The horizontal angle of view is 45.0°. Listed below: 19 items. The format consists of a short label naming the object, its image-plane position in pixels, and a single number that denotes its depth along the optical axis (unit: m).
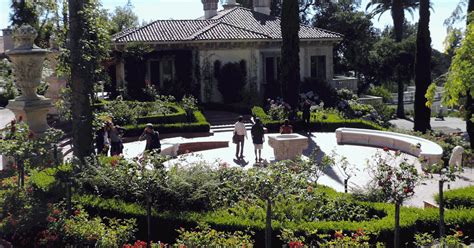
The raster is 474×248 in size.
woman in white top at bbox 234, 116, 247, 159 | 18.14
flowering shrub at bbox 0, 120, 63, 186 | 11.27
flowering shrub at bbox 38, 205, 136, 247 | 8.38
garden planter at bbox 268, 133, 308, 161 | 17.64
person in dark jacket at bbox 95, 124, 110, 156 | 16.60
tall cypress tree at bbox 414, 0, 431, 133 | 29.53
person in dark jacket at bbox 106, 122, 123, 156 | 16.36
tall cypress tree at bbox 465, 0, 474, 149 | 22.98
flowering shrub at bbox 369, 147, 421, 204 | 8.65
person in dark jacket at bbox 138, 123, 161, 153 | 15.66
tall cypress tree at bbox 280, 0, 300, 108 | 27.50
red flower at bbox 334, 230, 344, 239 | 7.70
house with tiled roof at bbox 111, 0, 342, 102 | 31.56
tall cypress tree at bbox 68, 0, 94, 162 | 13.05
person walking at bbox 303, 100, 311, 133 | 23.80
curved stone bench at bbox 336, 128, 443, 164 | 17.05
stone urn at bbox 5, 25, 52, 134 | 15.53
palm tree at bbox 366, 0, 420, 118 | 49.09
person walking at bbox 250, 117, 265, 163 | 17.53
